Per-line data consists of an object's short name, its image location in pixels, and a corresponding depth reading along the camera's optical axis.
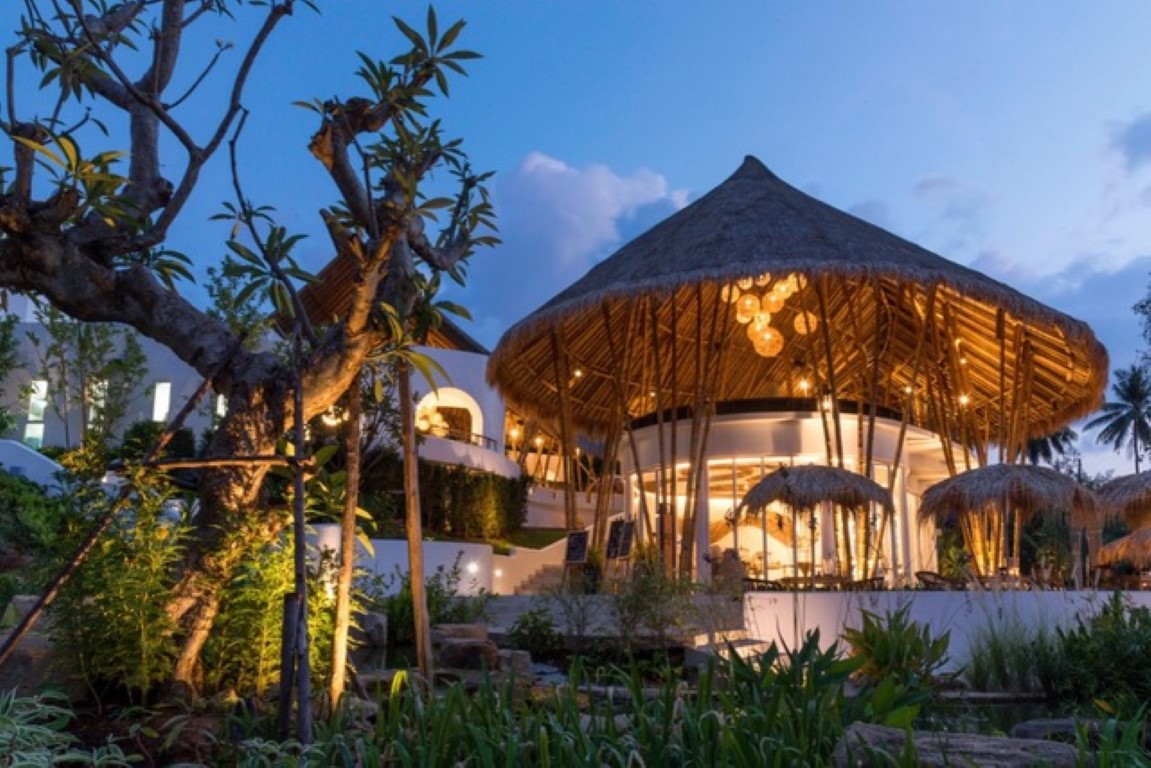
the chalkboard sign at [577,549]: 16.05
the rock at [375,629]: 9.09
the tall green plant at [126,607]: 4.10
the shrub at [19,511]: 15.39
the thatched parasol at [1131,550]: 17.27
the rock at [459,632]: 9.06
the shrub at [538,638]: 10.32
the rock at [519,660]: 7.53
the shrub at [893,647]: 6.14
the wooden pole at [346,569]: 4.10
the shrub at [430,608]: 10.52
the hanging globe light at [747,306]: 15.29
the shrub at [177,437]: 22.31
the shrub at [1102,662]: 7.19
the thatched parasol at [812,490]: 12.53
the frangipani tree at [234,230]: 4.12
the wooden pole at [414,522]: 4.66
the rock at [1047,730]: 4.75
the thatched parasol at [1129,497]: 13.52
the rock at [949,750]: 2.96
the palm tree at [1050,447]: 54.09
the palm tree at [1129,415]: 53.41
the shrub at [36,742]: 3.01
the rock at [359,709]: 3.88
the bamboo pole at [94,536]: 3.62
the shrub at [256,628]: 4.34
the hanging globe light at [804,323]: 15.82
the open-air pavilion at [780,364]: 14.39
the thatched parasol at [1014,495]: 12.07
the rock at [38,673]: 4.27
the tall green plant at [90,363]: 21.72
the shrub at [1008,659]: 7.66
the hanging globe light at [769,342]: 15.62
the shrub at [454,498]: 21.75
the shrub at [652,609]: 9.67
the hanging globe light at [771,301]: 15.64
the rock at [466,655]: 7.64
